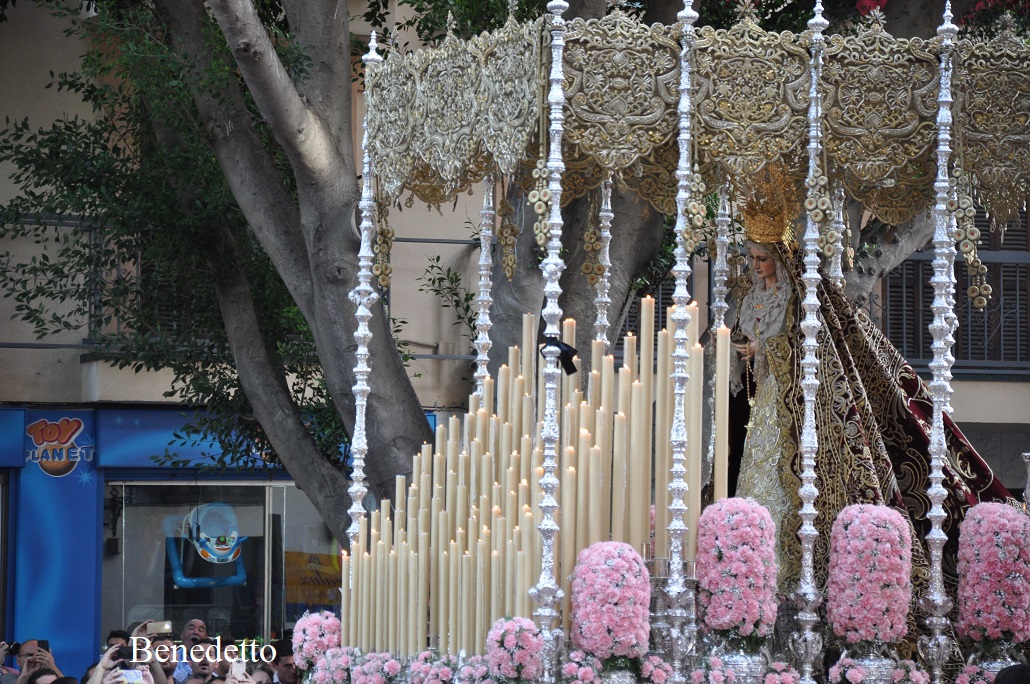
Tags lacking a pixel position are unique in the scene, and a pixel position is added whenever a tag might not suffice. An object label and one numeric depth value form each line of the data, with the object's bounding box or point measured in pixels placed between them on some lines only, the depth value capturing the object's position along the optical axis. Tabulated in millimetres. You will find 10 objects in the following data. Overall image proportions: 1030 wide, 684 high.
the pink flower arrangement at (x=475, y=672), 12953
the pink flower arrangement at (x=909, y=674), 13812
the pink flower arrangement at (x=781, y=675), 13469
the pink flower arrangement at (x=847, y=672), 13703
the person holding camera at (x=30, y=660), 19094
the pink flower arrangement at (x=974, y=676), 13930
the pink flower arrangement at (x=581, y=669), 12570
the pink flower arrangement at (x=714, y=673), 13187
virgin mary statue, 14773
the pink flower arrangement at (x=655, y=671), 12844
